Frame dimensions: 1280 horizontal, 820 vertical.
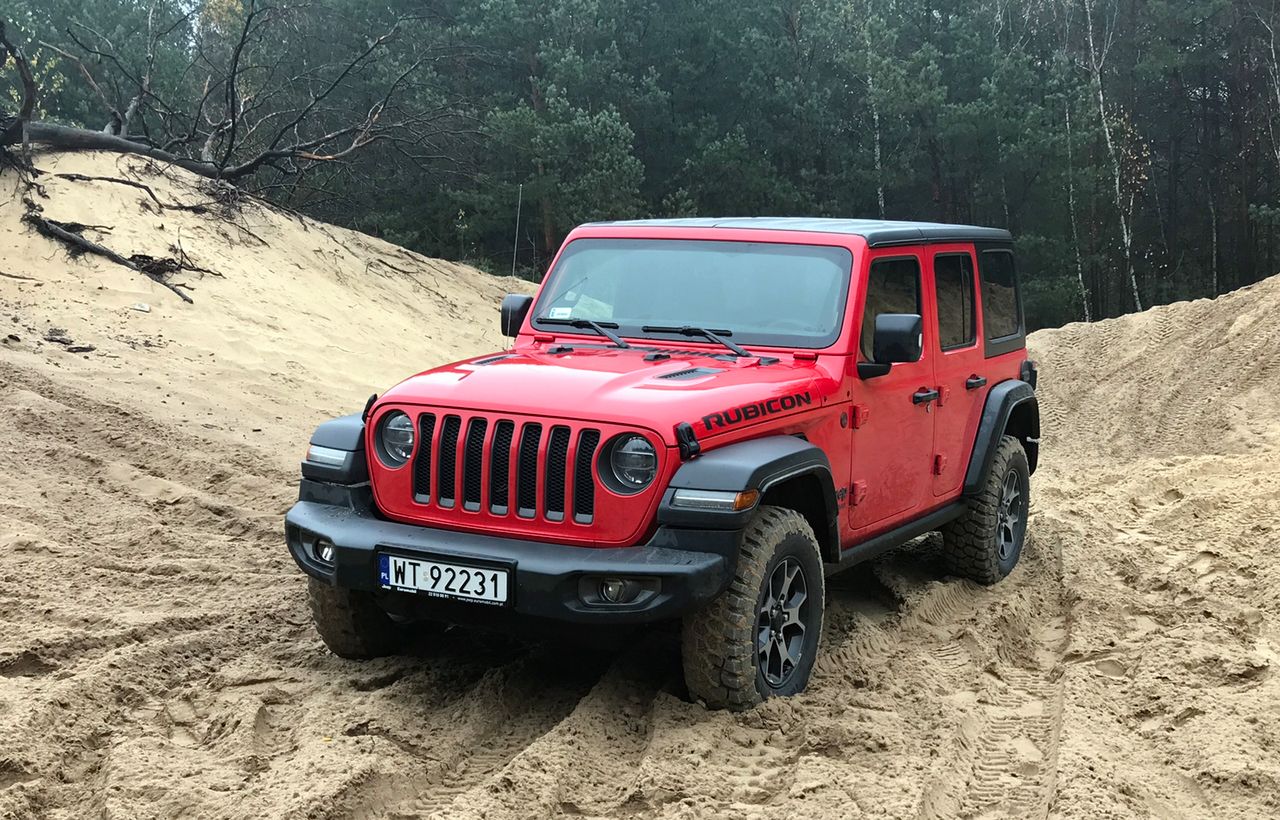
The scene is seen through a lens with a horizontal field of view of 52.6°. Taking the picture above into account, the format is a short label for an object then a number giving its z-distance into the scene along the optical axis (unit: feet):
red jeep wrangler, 14.49
